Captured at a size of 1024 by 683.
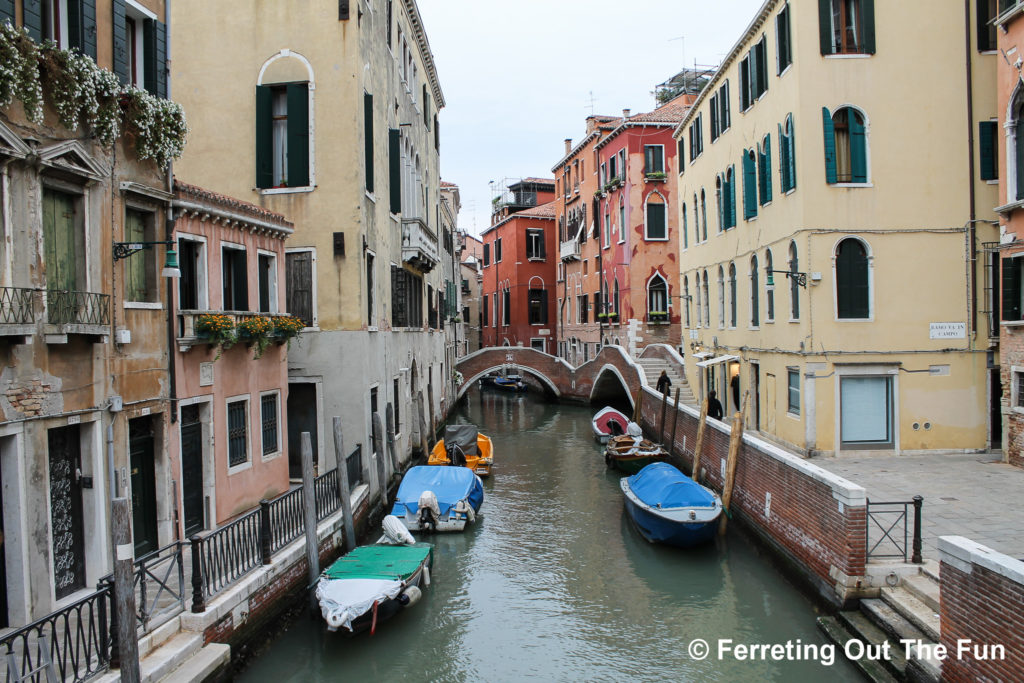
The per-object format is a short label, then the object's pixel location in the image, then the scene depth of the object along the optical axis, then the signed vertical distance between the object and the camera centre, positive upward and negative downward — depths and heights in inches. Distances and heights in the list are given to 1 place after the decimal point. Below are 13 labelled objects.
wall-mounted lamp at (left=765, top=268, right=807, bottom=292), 446.6 +29.3
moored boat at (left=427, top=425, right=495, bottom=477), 574.9 -89.3
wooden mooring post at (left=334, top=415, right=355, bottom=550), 358.3 -71.5
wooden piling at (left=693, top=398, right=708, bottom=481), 514.6 -72.4
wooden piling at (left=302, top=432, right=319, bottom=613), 310.2 -71.0
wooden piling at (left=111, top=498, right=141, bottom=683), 189.0 -64.1
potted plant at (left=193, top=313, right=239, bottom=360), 299.4 +4.4
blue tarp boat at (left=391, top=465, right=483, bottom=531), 432.5 -94.8
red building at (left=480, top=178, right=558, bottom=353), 1413.6 +104.4
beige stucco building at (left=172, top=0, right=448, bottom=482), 446.3 +110.0
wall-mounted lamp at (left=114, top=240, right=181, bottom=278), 251.8 +30.5
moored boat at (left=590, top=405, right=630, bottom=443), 753.0 -93.1
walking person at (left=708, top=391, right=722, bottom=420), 566.4 -59.3
